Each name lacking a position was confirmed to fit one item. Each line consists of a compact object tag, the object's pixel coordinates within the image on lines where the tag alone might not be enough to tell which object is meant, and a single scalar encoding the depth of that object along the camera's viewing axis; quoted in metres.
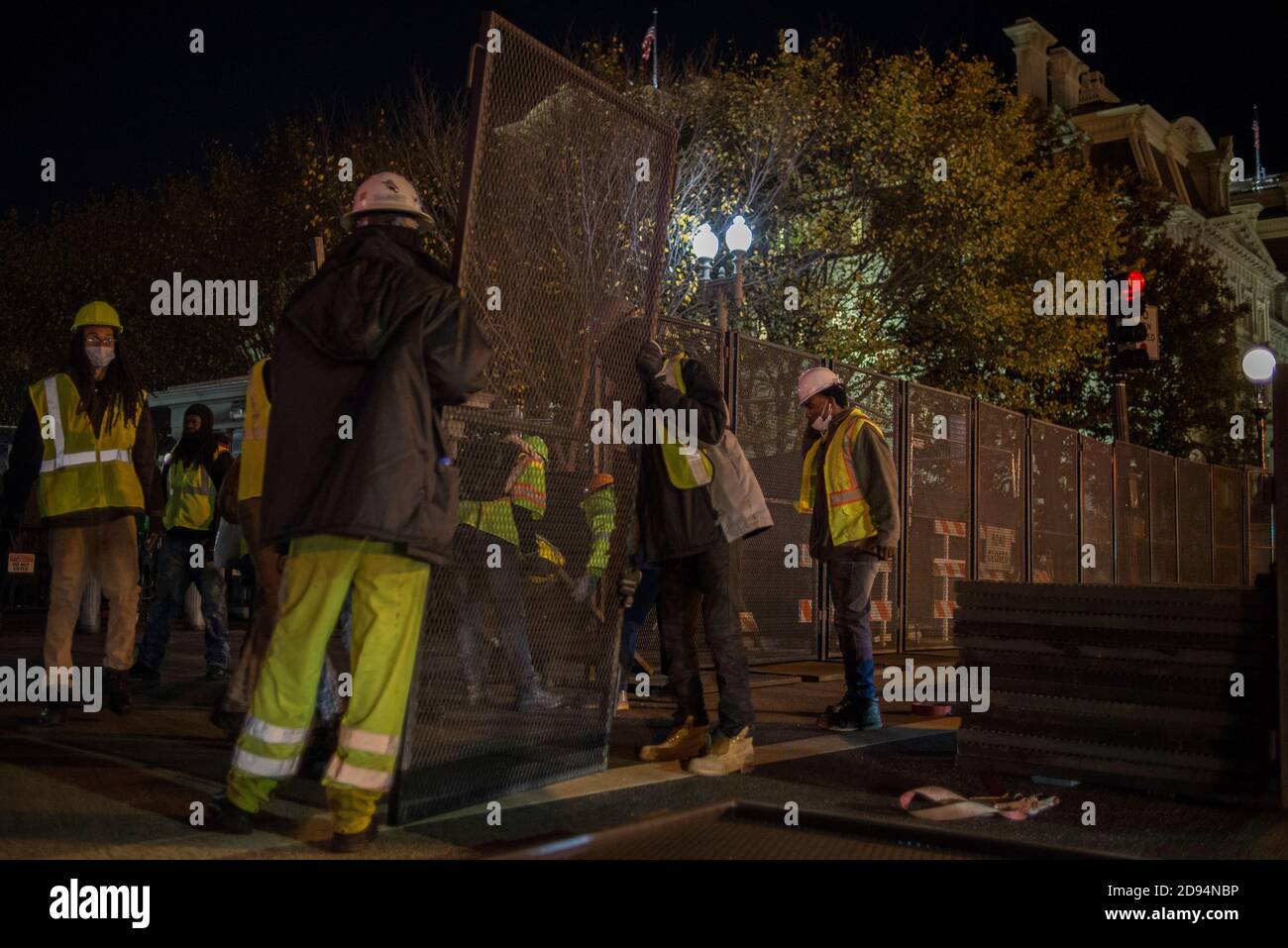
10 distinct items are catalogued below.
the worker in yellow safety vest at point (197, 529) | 9.30
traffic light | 16.31
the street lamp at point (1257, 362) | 14.34
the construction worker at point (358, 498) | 4.14
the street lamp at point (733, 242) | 15.52
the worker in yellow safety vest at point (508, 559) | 5.20
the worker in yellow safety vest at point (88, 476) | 6.72
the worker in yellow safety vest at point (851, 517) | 7.77
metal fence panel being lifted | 4.97
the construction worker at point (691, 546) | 6.03
